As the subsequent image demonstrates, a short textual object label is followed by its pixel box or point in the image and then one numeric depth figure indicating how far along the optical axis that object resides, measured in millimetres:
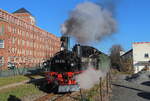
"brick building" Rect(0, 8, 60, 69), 40610
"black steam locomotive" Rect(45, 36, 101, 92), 11455
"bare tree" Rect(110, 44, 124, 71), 38453
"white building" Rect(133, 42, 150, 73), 32172
